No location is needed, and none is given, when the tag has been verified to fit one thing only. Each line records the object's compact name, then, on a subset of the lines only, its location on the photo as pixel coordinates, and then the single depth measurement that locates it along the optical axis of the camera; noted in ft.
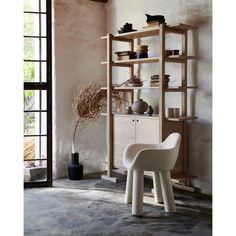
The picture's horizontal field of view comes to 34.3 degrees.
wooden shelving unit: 14.98
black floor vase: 17.75
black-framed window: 16.12
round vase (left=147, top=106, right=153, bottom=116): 16.37
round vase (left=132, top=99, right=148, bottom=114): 16.58
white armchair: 12.00
